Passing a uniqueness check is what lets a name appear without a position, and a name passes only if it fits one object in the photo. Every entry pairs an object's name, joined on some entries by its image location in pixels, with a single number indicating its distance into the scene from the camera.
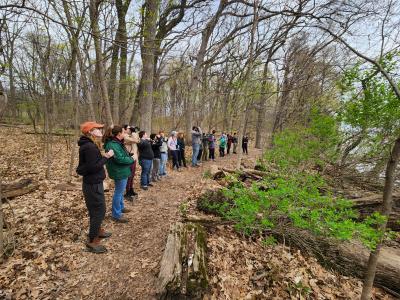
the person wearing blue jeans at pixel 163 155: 7.85
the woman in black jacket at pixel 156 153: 7.34
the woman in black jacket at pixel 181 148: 9.91
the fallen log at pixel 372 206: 5.75
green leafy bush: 3.47
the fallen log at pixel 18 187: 5.66
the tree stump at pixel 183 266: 2.78
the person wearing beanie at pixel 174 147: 8.93
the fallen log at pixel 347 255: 4.07
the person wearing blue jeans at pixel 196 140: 10.41
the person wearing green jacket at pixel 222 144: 14.01
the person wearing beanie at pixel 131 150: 5.59
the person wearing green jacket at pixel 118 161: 4.29
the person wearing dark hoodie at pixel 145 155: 6.39
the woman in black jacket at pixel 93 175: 3.43
